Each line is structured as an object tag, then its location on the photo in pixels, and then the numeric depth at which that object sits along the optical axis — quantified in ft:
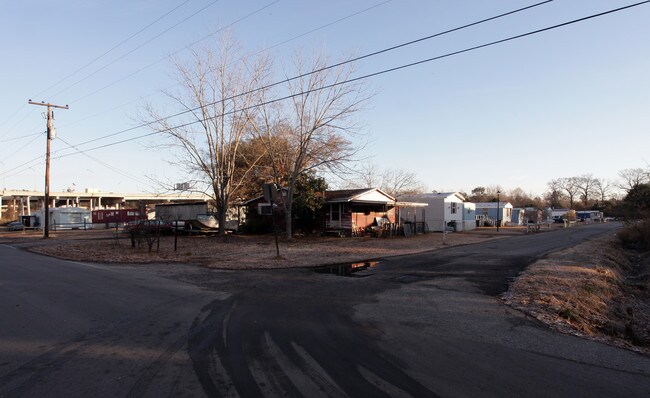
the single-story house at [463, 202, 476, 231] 168.40
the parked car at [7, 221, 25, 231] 186.29
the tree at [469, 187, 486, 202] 383.16
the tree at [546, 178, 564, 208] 442.30
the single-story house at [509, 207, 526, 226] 263.49
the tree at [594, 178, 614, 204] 451.44
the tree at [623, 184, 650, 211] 98.46
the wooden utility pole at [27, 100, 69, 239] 111.86
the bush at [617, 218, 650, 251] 85.81
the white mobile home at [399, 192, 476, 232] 150.00
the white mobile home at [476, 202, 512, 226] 233.31
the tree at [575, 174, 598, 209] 459.73
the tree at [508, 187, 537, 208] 399.63
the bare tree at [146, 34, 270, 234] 92.84
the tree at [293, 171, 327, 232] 104.77
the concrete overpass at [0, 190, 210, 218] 318.08
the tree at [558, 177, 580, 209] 463.83
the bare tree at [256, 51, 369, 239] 90.84
